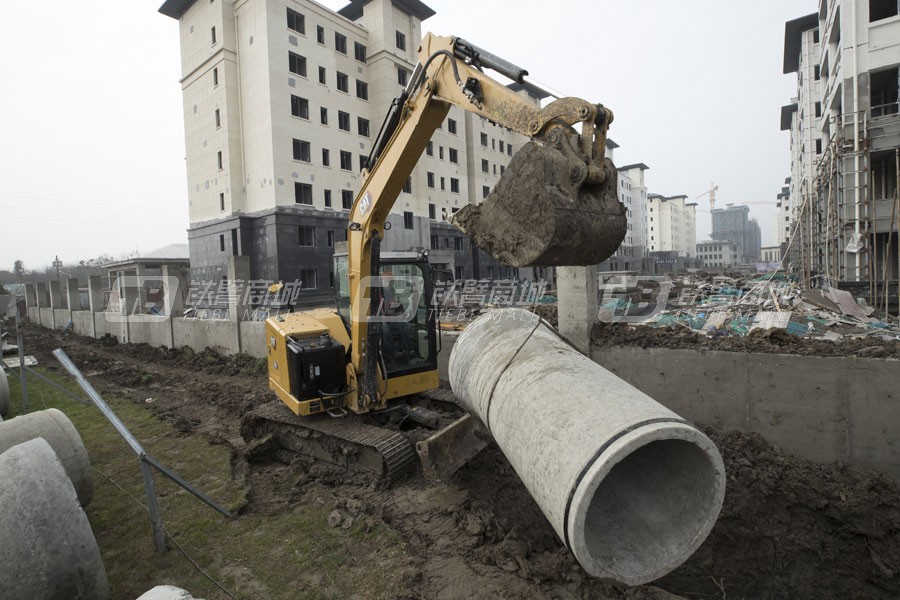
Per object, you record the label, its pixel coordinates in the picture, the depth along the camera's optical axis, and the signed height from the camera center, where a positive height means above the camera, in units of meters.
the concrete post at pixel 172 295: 15.76 -0.23
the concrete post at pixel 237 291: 12.96 -0.16
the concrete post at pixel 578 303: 7.03 -0.46
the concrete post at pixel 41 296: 31.78 -0.20
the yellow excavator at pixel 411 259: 3.22 +0.14
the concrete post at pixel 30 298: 33.66 -0.32
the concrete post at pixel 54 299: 28.50 -0.39
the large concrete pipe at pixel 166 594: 2.71 -1.73
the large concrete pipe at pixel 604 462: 3.02 -1.35
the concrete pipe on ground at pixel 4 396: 9.07 -1.92
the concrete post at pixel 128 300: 18.39 -0.41
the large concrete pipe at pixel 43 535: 3.23 -1.68
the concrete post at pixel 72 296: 25.33 -0.22
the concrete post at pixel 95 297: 21.70 -0.26
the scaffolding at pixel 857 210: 14.42 +1.59
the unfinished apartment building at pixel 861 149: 14.62 +3.52
